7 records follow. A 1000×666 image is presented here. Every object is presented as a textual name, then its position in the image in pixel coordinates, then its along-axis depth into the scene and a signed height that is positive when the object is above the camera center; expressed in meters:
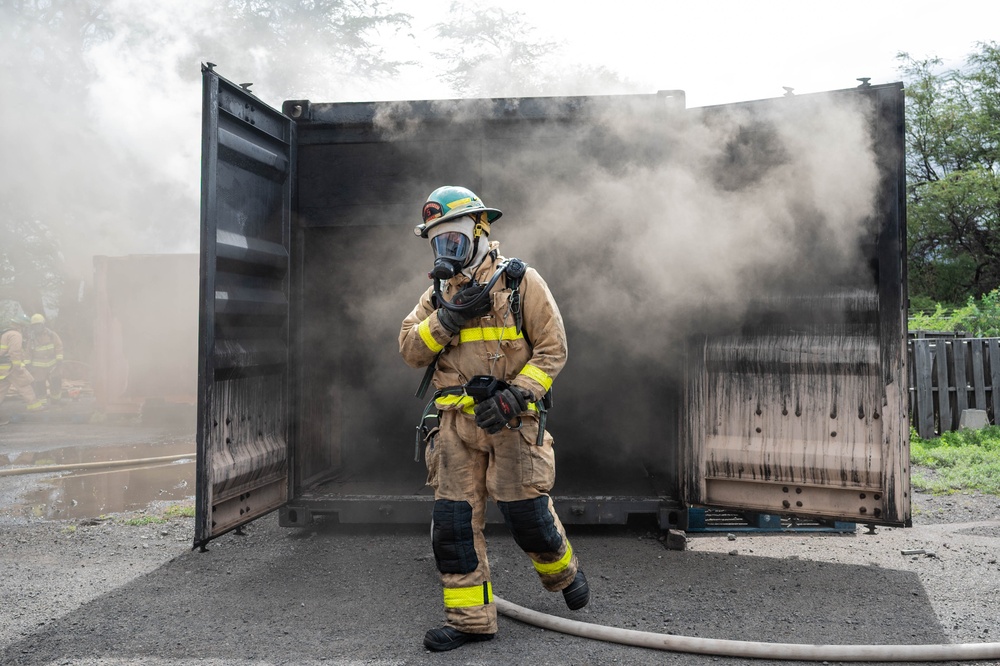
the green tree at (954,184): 21.61 +5.14
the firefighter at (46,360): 12.92 +0.16
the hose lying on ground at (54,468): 6.74 -0.90
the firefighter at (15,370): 11.93 -0.01
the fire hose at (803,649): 2.79 -1.09
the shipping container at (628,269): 3.79 +0.58
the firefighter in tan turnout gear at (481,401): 3.12 -0.15
